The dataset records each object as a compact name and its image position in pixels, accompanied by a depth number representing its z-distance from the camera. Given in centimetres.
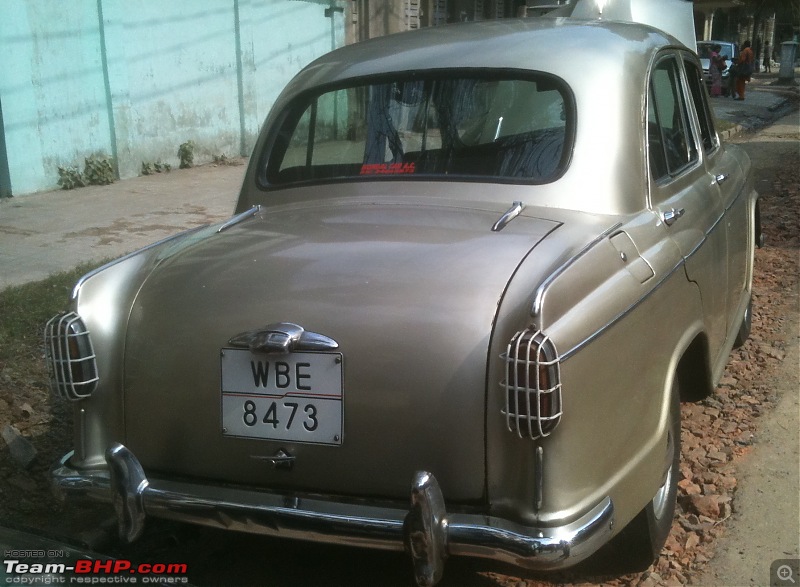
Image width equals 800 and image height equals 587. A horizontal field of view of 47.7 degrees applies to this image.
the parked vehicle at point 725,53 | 2575
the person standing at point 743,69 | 2448
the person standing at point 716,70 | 2497
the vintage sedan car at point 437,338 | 237
